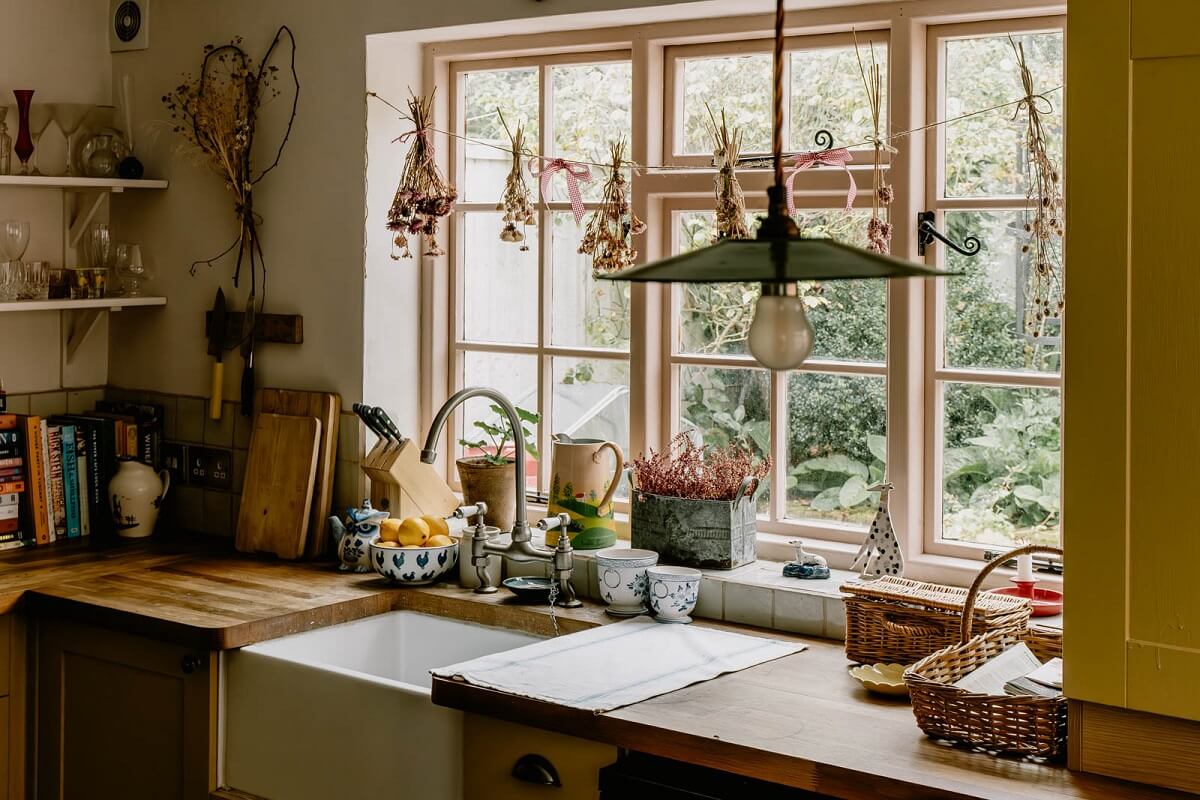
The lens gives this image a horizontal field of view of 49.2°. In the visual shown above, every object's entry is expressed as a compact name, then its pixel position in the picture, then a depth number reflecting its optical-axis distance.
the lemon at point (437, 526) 3.20
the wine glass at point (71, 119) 3.71
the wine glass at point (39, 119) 3.66
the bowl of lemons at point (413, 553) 3.09
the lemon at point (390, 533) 3.15
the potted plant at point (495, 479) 3.31
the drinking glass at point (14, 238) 3.45
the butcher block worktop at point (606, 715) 1.95
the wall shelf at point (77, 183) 3.44
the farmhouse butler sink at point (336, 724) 2.54
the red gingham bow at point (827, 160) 2.75
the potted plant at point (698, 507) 2.90
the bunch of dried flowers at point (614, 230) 2.91
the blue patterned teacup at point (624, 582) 2.82
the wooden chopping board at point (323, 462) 3.41
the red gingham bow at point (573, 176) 3.05
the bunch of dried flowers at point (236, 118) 3.51
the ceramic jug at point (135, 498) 3.61
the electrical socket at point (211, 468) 3.68
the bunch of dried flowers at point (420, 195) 3.10
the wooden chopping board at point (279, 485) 3.38
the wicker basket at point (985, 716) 2.00
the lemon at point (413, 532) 3.13
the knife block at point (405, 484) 3.25
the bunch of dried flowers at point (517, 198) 3.05
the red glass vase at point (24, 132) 3.50
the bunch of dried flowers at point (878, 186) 2.61
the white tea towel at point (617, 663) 2.32
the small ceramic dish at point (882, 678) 2.30
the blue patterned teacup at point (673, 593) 2.76
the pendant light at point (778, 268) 1.32
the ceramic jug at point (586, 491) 3.10
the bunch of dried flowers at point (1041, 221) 2.51
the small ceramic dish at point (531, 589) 2.95
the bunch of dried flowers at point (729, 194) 2.72
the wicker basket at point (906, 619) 2.37
